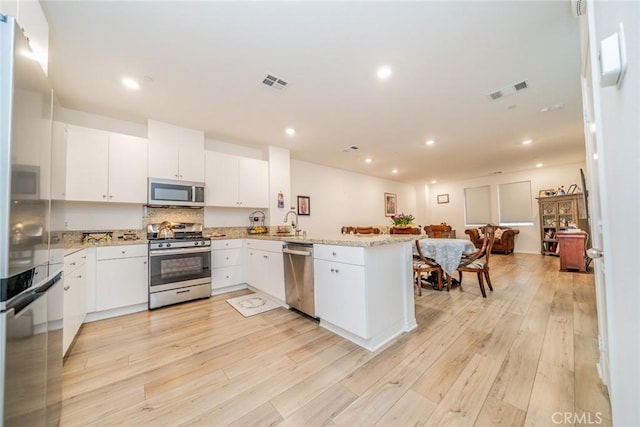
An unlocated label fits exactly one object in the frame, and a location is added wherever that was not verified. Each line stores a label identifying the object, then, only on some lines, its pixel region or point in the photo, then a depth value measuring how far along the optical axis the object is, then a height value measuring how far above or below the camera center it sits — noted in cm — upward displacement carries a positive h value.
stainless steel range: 294 -58
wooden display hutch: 577 -2
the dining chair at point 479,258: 322 -62
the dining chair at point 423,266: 329 -70
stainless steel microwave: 315 +44
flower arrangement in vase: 420 -4
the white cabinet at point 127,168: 294 +73
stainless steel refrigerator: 77 -6
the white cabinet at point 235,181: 373 +71
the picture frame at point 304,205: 535 +37
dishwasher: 246 -65
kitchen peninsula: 192 -63
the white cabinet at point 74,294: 191 -65
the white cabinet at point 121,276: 265 -64
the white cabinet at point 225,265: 352 -68
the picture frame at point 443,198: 876 +76
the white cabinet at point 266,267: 295 -65
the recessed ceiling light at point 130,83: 237 +150
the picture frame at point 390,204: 778 +51
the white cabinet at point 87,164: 270 +73
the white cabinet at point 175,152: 323 +105
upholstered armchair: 668 -64
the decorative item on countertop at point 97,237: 295 -16
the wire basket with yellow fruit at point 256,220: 440 +3
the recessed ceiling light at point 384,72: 227 +150
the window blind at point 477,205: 777 +43
